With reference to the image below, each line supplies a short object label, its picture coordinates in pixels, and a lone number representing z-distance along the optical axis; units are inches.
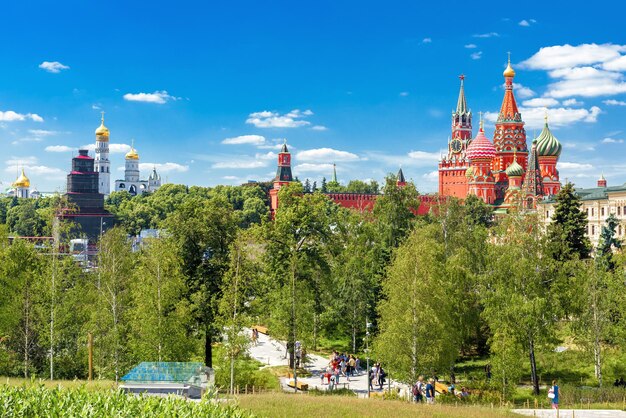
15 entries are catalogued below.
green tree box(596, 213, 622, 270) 2049.7
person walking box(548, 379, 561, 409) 1109.7
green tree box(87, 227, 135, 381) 1318.9
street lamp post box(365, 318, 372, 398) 1285.7
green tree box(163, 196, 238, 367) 1414.9
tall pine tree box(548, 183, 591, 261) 1930.4
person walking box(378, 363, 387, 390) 1398.7
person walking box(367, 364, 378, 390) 1414.4
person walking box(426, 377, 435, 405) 1175.0
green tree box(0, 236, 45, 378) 1336.1
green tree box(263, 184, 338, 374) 1446.9
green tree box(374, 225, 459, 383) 1250.6
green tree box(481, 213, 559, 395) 1298.0
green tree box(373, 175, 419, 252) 1840.6
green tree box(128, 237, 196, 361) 1291.8
